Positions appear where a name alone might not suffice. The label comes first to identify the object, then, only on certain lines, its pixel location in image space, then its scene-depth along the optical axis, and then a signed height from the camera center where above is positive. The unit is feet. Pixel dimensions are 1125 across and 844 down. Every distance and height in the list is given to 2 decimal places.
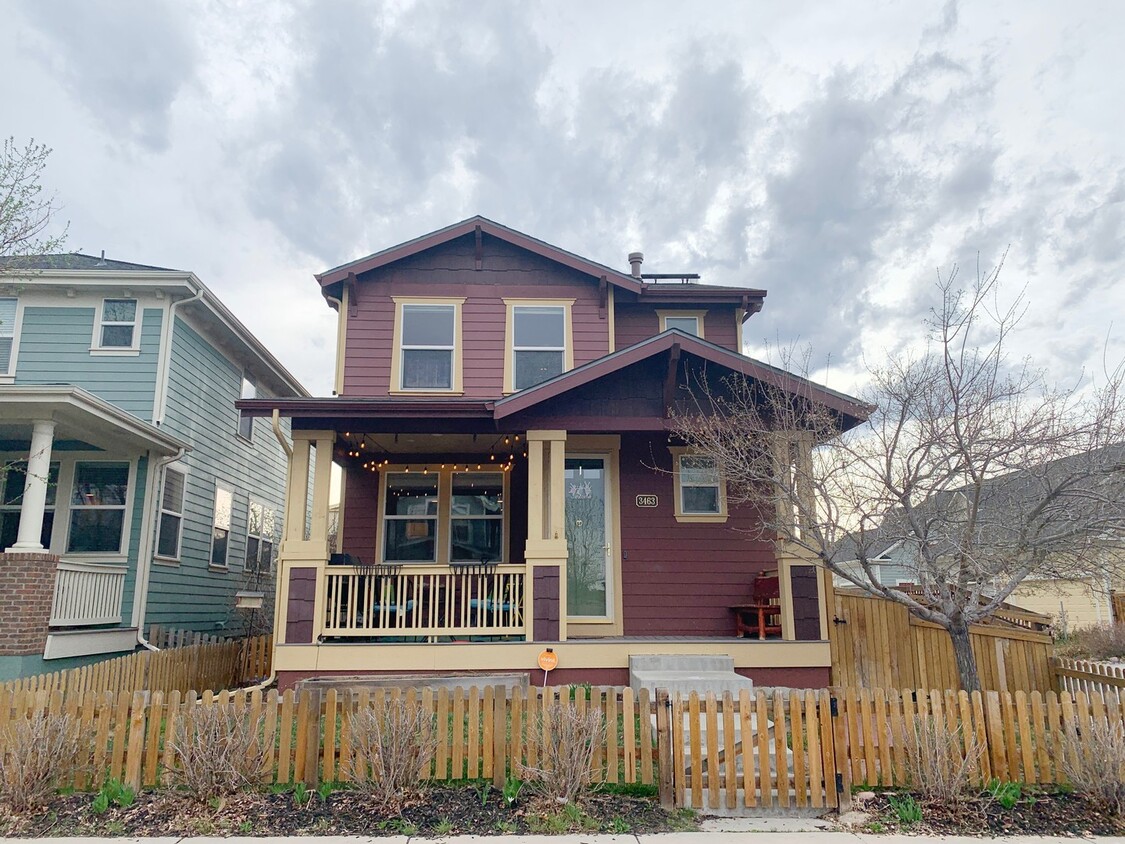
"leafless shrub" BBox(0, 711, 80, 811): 16.26 -4.21
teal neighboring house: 30.30 +6.17
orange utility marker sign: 27.63 -3.41
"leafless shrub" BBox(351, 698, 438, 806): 16.67 -4.10
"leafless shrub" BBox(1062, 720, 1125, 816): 16.66 -4.44
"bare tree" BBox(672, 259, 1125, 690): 20.57 +2.69
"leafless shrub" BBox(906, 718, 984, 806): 16.92 -4.50
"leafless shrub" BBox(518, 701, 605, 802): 16.87 -4.22
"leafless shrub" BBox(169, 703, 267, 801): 16.65 -4.17
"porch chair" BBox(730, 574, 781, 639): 30.91 -1.83
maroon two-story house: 28.55 +4.11
